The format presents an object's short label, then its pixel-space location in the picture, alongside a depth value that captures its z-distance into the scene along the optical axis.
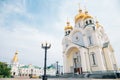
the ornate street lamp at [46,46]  6.31
